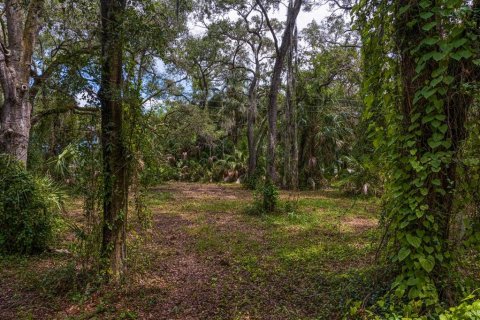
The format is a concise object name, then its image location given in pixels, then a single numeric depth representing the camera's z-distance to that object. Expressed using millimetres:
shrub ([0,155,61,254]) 4809
